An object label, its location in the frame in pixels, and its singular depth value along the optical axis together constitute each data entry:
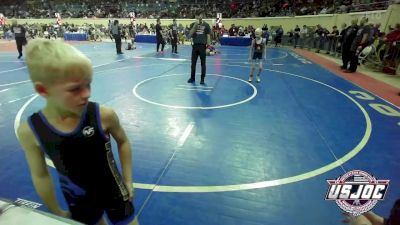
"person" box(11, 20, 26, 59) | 14.68
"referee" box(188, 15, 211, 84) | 9.26
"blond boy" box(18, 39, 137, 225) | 1.34
